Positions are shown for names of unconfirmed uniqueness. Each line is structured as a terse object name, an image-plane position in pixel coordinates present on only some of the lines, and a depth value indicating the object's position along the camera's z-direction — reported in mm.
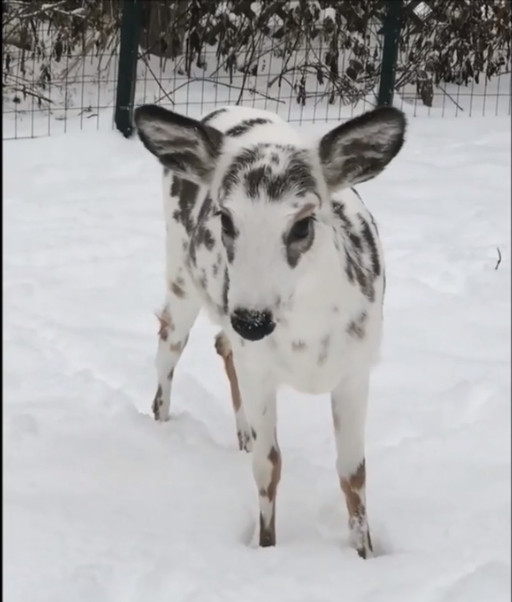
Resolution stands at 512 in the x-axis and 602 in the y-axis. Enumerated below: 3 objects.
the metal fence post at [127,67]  7699
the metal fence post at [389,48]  8219
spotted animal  2432
